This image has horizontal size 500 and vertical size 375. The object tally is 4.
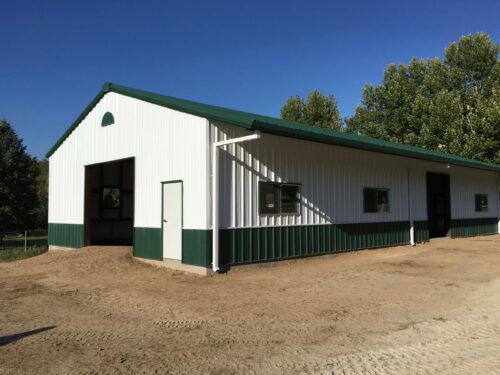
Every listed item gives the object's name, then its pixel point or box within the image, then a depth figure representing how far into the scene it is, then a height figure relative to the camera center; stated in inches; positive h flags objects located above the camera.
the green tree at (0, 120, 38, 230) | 1055.0 +67.9
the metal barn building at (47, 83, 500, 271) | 419.5 +31.2
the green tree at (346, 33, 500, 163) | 1134.4 +330.7
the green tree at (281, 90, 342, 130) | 1515.7 +360.9
